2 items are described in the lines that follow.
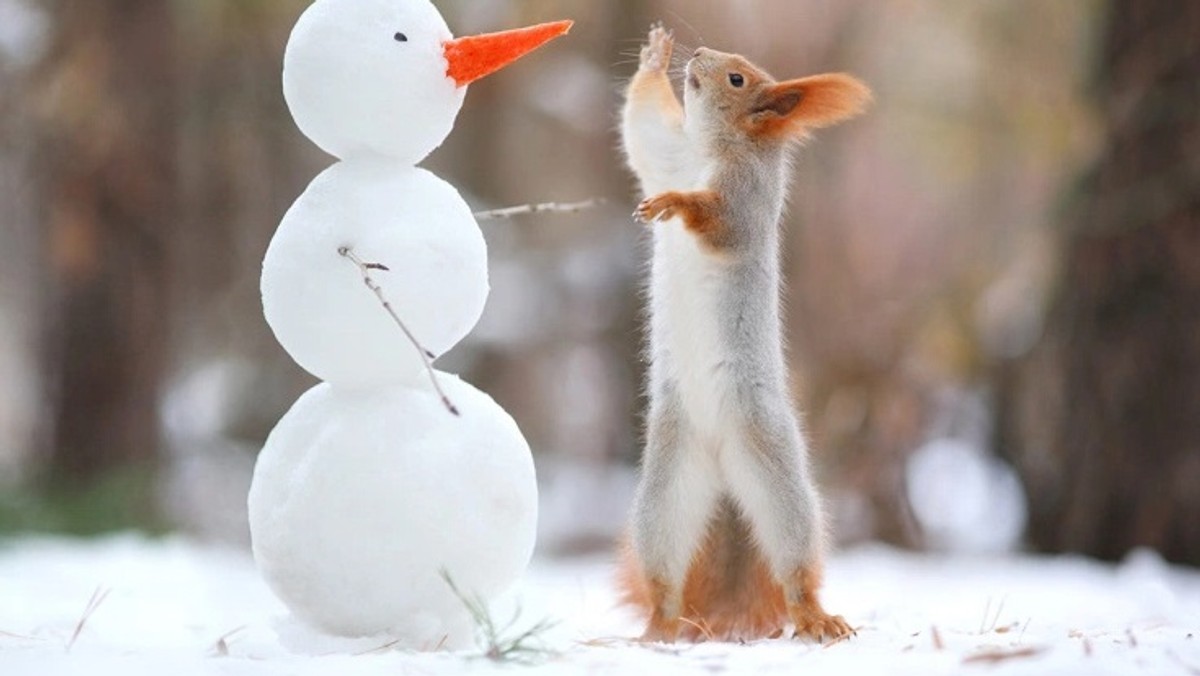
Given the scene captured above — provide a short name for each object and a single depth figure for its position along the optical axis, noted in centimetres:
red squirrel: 521
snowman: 499
